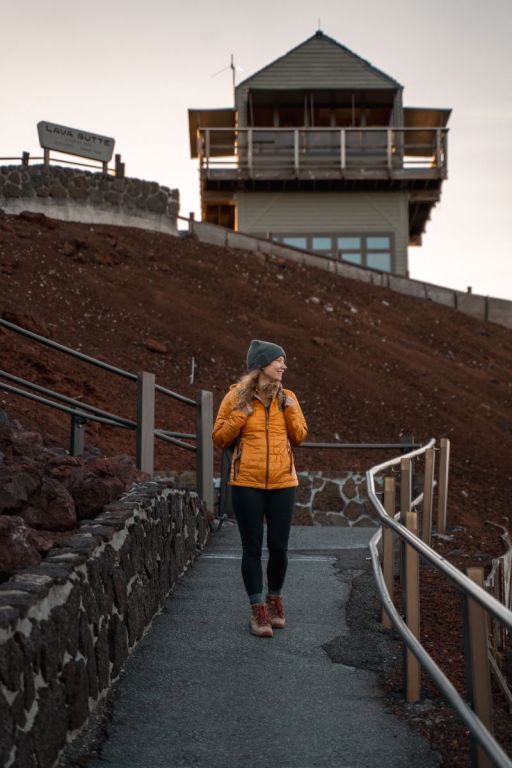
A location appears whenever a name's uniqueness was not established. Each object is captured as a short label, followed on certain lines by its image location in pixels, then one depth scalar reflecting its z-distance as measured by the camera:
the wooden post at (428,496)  9.69
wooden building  33.12
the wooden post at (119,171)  27.15
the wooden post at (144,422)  8.70
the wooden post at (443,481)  11.57
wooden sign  26.77
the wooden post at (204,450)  10.14
